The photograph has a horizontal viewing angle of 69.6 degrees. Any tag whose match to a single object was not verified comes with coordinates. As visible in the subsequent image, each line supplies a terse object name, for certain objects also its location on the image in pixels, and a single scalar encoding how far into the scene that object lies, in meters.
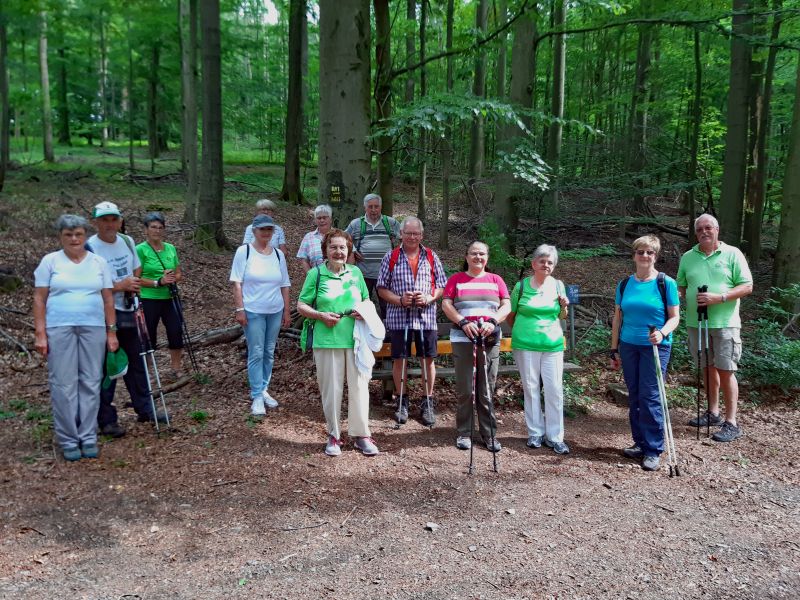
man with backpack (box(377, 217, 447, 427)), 5.35
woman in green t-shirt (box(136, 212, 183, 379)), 5.90
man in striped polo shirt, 6.04
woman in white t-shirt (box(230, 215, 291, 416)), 5.47
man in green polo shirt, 5.41
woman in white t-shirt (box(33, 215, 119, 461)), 4.42
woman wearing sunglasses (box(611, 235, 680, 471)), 4.81
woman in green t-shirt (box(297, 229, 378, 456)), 4.75
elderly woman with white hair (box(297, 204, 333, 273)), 6.04
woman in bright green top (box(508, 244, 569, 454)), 5.05
